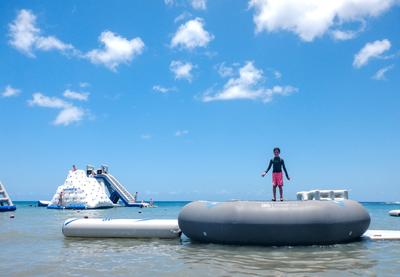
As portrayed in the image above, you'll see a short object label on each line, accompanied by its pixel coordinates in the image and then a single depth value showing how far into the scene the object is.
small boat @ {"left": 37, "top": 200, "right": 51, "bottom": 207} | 75.31
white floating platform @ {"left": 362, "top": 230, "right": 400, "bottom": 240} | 12.80
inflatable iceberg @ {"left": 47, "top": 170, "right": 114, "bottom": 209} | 56.29
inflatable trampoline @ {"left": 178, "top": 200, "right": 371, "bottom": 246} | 10.88
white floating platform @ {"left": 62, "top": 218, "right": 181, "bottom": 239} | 13.58
